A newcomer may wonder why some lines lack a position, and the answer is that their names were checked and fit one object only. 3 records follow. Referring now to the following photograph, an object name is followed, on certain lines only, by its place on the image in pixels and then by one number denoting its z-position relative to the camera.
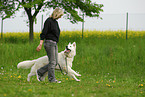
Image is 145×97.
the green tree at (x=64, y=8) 34.00
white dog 13.52
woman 12.62
